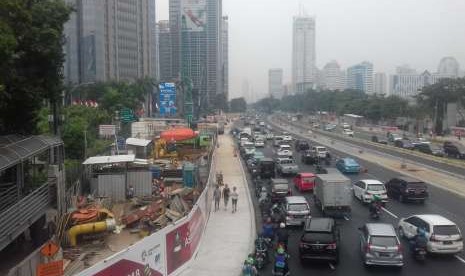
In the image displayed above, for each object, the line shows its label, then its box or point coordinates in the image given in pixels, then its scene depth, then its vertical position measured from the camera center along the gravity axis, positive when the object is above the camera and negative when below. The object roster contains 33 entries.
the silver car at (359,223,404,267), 18.08 -4.97
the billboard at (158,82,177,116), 68.12 -0.21
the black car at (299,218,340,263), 18.61 -4.96
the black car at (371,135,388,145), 75.76 -6.25
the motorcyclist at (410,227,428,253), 19.58 -5.11
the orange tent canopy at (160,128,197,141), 53.28 -3.80
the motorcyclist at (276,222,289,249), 20.55 -5.28
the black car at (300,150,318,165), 52.43 -5.80
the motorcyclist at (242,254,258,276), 16.47 -5.10
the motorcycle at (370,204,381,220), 26.70 -5.57
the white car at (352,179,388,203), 30.05 -5.15
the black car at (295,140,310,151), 66.25 -5.95
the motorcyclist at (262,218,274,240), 21.44 -5.23
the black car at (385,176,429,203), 30.67 -5.20
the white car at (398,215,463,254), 19.61 -4.90
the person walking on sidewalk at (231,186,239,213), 28.86 -5.51
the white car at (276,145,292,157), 52.98 -5.49
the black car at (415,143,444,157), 60.27 -6.02
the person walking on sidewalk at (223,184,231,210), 29.80 -5.41
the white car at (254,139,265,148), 72.81 -6.20
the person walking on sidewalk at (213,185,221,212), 29.55 -5.45
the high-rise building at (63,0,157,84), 135.38 +14.41
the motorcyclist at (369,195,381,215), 26.72 -5.31
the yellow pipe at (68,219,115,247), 19.02 -4.61
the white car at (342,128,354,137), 96.07 -6.40
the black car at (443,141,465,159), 58.16 -5.85
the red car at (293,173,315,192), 35.84 -5.53
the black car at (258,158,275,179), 42.56 -5.59
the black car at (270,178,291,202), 31.77 -5.44
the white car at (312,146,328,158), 53.44 -5.34
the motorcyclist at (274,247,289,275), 17.19 -5.09
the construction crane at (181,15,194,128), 145.02 +12.87
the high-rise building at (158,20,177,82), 172.00 +13.44
